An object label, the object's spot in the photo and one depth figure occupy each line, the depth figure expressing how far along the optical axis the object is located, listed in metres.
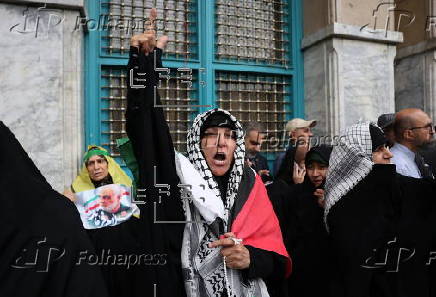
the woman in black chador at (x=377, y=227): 2.14
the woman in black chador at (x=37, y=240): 1.13
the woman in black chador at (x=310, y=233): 2.46
